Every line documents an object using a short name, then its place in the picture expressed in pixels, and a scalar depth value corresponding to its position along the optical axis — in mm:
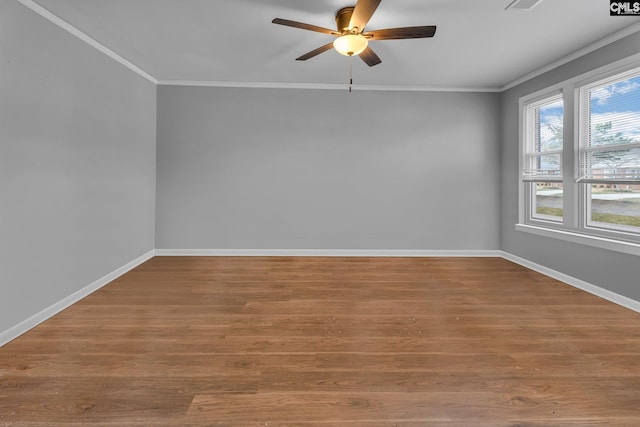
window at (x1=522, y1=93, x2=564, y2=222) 3953
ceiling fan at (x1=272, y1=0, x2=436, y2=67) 2379
